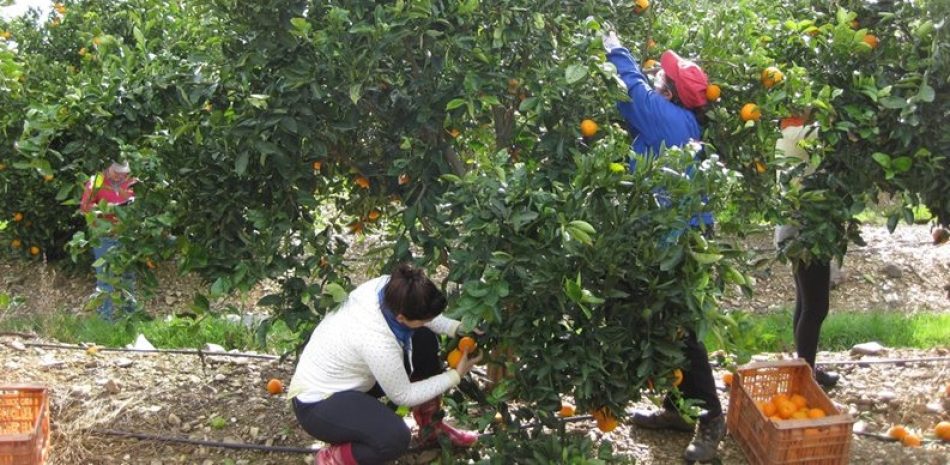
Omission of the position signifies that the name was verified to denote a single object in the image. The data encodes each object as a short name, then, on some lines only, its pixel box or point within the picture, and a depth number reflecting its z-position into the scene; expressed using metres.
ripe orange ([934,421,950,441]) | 3.60
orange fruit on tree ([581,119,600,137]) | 2.90
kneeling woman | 2.91
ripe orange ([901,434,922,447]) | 3.58
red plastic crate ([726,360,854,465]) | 3.21
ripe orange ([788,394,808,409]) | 3.57
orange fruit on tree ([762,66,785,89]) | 3.09
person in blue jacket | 3.05
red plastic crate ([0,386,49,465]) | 3.23
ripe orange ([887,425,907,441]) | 3.61
